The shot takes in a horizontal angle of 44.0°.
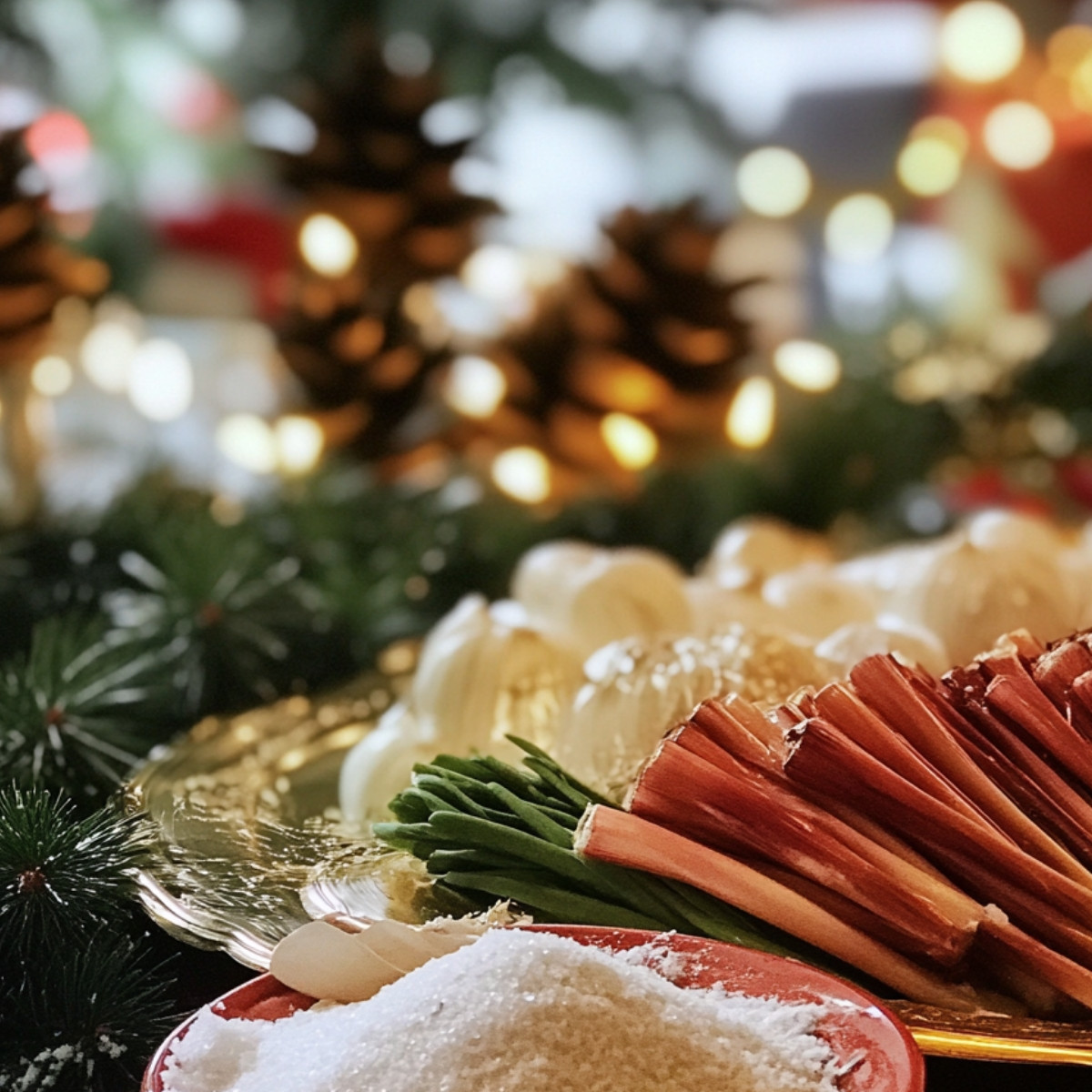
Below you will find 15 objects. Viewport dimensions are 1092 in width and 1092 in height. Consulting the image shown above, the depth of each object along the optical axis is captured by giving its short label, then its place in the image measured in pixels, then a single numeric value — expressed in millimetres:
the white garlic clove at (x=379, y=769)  635
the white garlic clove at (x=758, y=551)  968
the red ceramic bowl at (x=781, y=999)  373
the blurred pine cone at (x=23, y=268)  1201
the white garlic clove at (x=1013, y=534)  787
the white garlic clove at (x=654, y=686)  598
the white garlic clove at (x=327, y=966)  435
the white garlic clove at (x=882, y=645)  650
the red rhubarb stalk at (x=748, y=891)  459
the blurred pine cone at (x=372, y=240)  1481
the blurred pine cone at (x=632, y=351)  1449
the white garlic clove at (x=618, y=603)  783
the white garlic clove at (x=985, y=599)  731
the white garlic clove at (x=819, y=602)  773
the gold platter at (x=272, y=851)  427
